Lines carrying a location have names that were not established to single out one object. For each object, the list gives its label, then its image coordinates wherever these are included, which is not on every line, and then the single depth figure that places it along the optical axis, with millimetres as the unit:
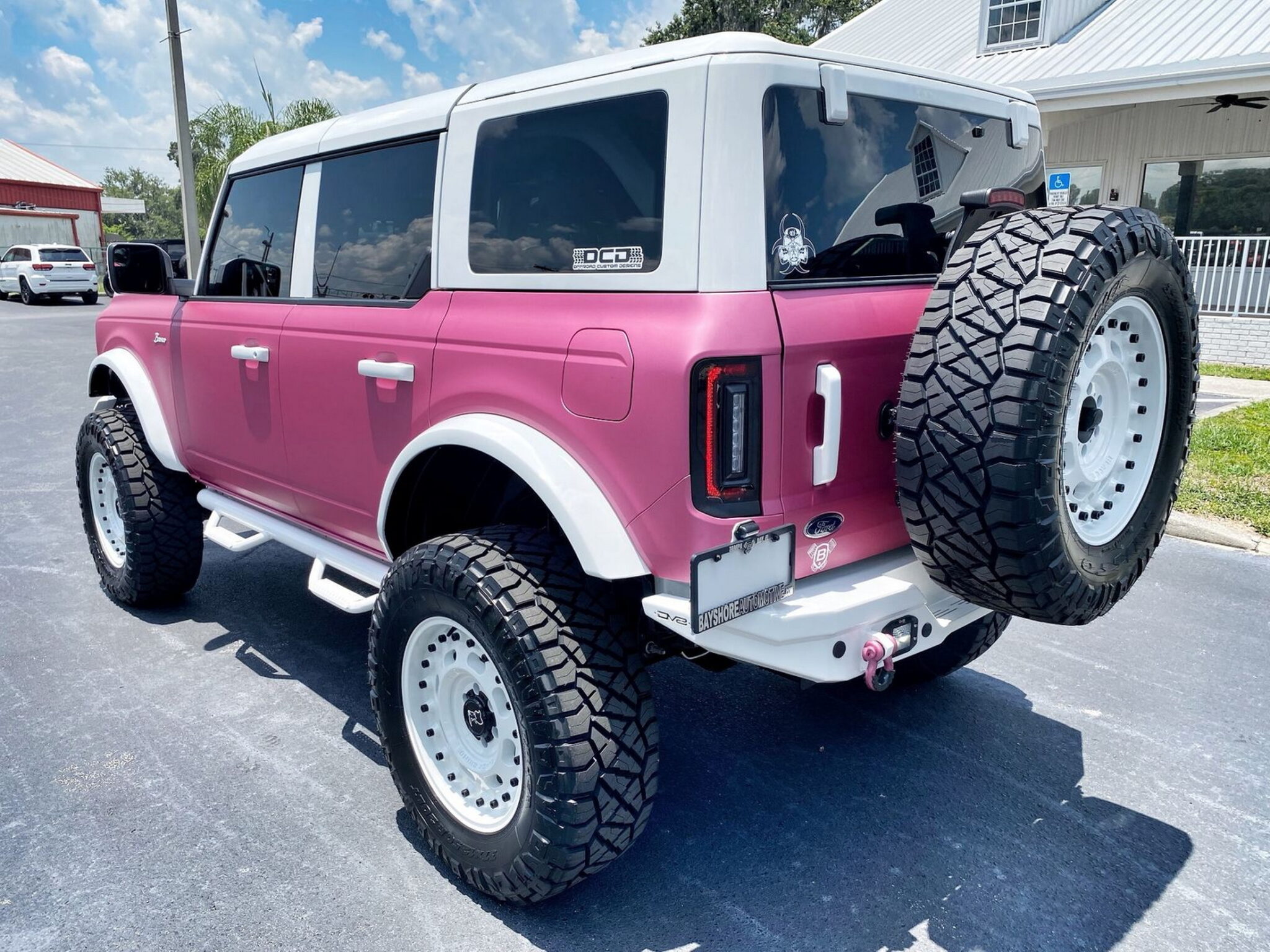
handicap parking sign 8117
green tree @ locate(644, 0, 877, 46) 33750
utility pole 14945
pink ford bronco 2246
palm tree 21297
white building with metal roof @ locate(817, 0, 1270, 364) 11820
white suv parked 27641
